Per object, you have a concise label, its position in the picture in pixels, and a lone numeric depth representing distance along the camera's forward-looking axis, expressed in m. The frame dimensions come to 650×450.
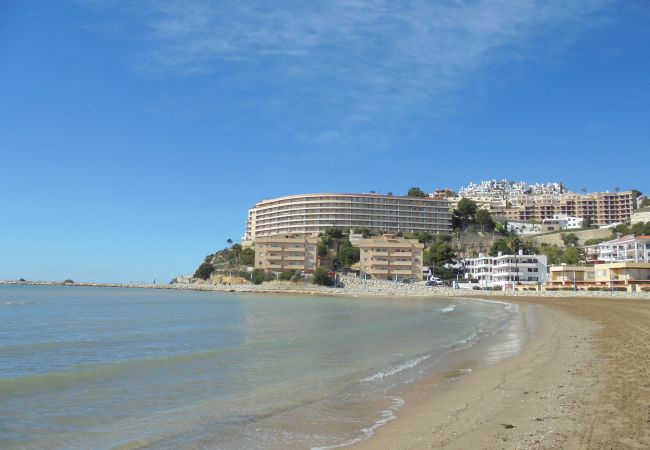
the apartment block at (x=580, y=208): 171.00
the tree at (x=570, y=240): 131.79
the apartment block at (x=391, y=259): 111.31
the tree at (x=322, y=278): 106.75
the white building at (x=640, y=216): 138.50
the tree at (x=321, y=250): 118.56
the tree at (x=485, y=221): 145.00
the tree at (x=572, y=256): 104.94
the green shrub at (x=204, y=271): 140.00
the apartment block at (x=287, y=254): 114.81
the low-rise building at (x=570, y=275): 81.38
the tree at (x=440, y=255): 113.62
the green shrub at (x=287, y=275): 110.69
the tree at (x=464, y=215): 151.00
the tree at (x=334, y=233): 131.85
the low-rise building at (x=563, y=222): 160.50
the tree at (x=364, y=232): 135.88
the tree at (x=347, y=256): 116.44
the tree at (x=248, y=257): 127.56
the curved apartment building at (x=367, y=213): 144.00
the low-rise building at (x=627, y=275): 70.69
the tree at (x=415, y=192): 157.70
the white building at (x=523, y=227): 152.88
